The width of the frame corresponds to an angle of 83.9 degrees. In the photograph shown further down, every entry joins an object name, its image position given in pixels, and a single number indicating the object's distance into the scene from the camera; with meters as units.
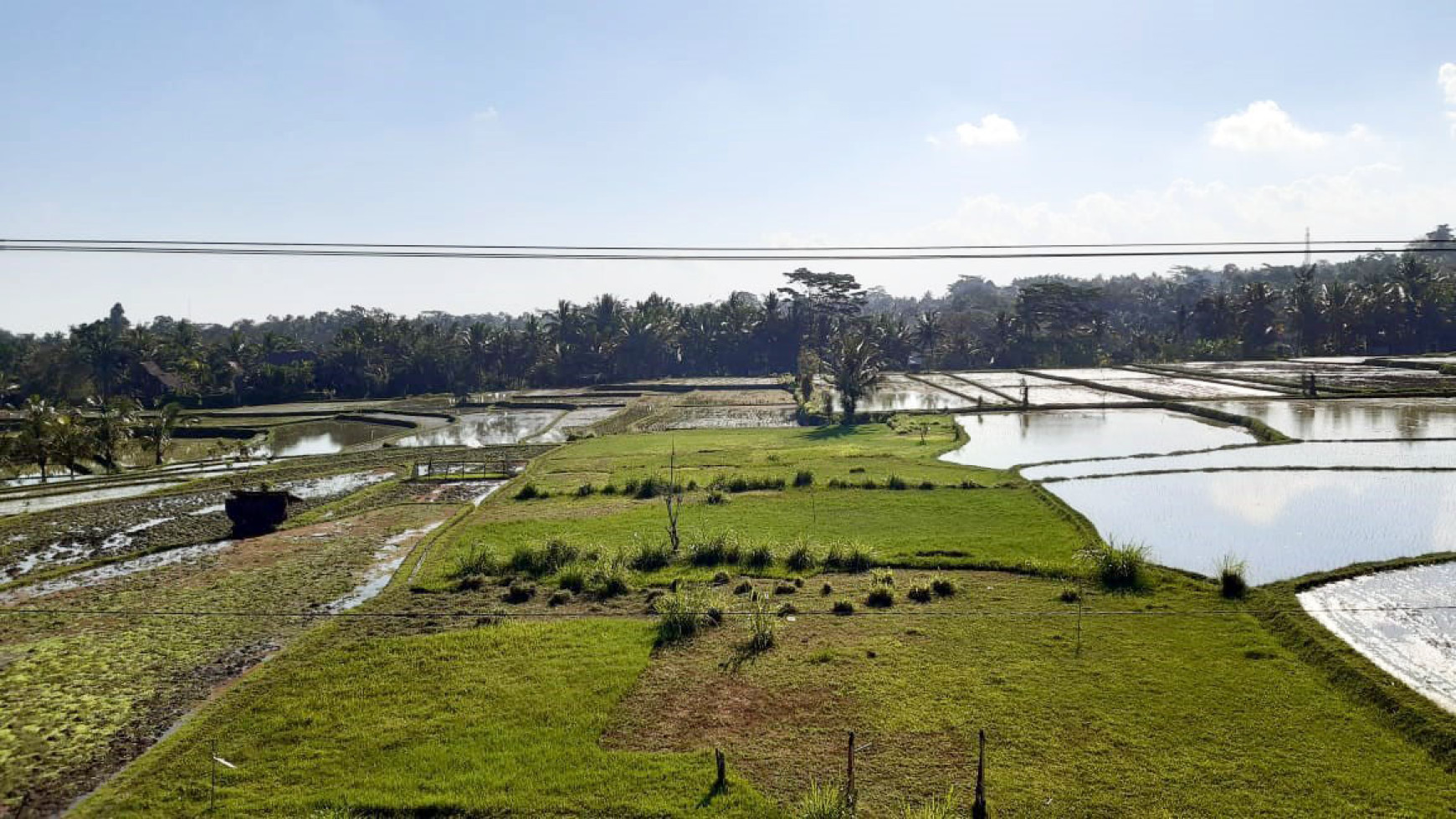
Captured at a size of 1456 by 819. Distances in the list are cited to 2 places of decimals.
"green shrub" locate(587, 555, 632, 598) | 18.39
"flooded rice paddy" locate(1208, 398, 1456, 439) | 33.34
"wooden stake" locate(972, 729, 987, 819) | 9.28
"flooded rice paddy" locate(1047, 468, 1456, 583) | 18.33
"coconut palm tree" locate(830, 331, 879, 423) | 47.22
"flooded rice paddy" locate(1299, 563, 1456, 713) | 12.34
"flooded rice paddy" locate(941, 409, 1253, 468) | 33.31
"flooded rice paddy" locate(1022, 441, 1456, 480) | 27.47
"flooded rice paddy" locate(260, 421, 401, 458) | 44.06
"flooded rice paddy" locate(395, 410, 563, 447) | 45.72
